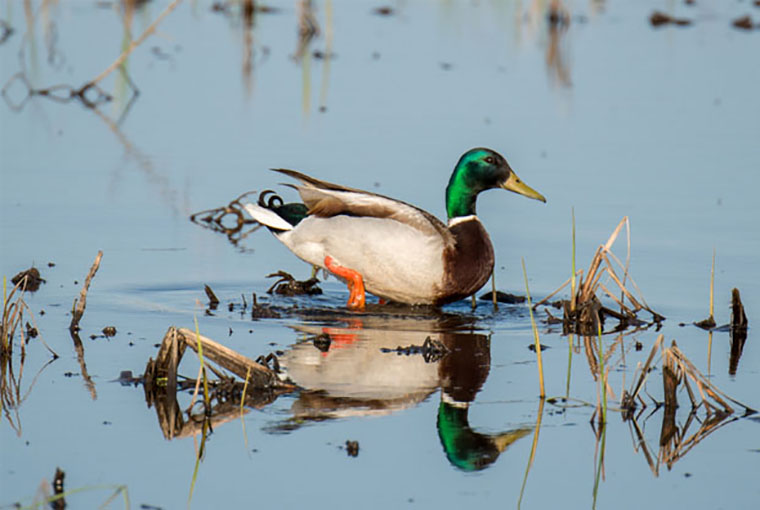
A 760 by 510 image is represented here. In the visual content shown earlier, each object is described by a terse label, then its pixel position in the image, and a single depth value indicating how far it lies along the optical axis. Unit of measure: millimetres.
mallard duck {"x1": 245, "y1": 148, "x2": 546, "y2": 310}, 16047
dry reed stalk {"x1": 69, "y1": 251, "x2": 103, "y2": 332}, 13312
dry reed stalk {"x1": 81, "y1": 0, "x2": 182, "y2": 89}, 24998
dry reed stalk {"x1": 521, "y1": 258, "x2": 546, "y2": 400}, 11930
